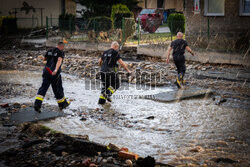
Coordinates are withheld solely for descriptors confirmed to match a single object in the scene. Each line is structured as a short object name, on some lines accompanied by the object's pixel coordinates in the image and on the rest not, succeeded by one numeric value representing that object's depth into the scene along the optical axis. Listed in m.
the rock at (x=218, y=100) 17.91
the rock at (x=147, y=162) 9.37
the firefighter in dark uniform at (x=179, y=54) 21.36
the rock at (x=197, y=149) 11.00
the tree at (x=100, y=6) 49.41
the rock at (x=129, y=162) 9.63
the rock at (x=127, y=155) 9.95
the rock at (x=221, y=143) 11.68
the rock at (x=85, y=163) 9.41
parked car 64.69
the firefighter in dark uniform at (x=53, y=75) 15.94
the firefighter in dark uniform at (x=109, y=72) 17.42
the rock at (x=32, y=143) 10.97
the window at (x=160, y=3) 96.00
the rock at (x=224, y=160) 10.12
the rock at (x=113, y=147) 10.64
